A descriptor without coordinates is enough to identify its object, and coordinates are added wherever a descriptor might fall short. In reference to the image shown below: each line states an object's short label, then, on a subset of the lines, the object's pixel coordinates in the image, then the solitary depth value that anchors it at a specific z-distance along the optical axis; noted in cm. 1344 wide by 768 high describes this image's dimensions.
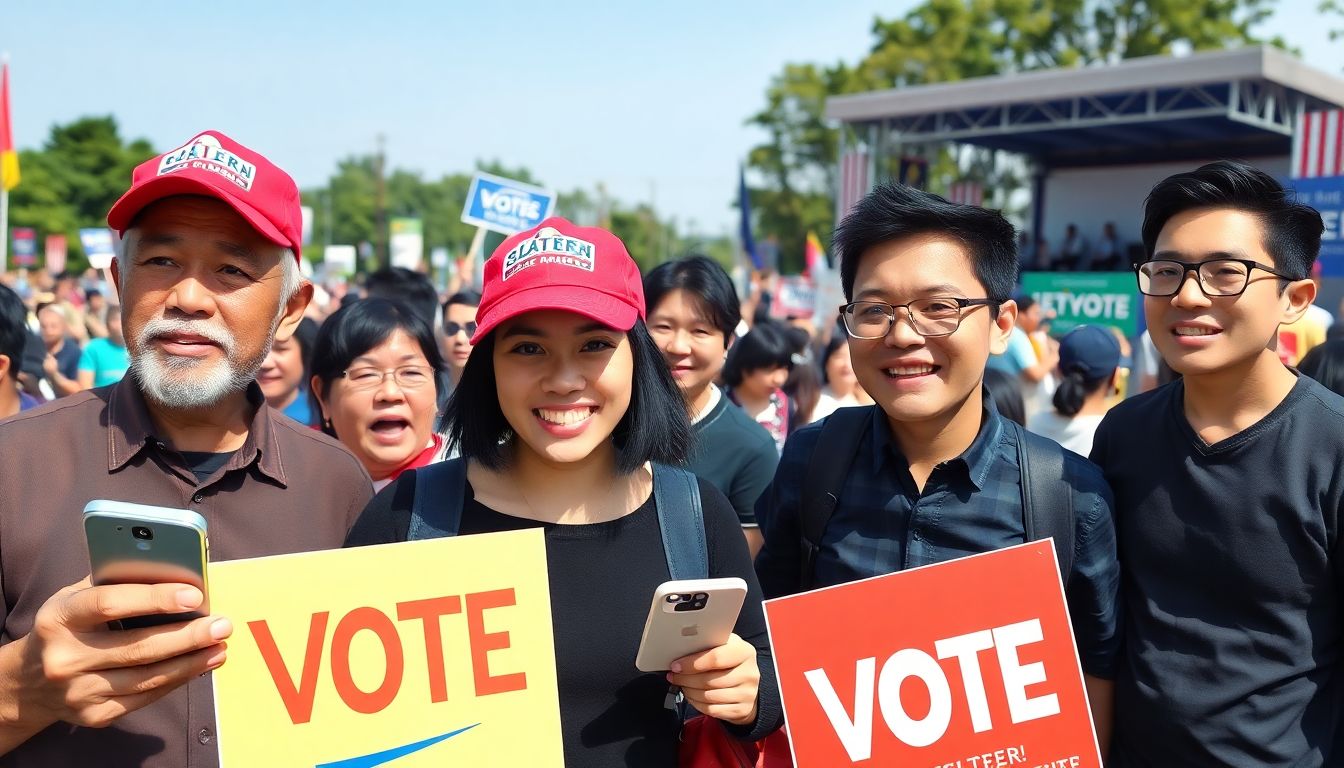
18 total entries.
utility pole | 4688
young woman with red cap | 199
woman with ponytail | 491
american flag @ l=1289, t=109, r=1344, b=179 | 1527
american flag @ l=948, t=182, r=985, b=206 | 2451
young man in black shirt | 216
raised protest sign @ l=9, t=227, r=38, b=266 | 3005
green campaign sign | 1059
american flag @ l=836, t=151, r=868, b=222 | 2148
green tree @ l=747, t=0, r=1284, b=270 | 2728
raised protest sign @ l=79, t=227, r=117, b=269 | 1488
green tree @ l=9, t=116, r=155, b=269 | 4388
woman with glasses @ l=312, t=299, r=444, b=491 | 329
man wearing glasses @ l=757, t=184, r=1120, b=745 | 224
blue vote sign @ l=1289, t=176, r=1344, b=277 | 889
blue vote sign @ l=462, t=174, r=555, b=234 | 891
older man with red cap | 192
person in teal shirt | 716
